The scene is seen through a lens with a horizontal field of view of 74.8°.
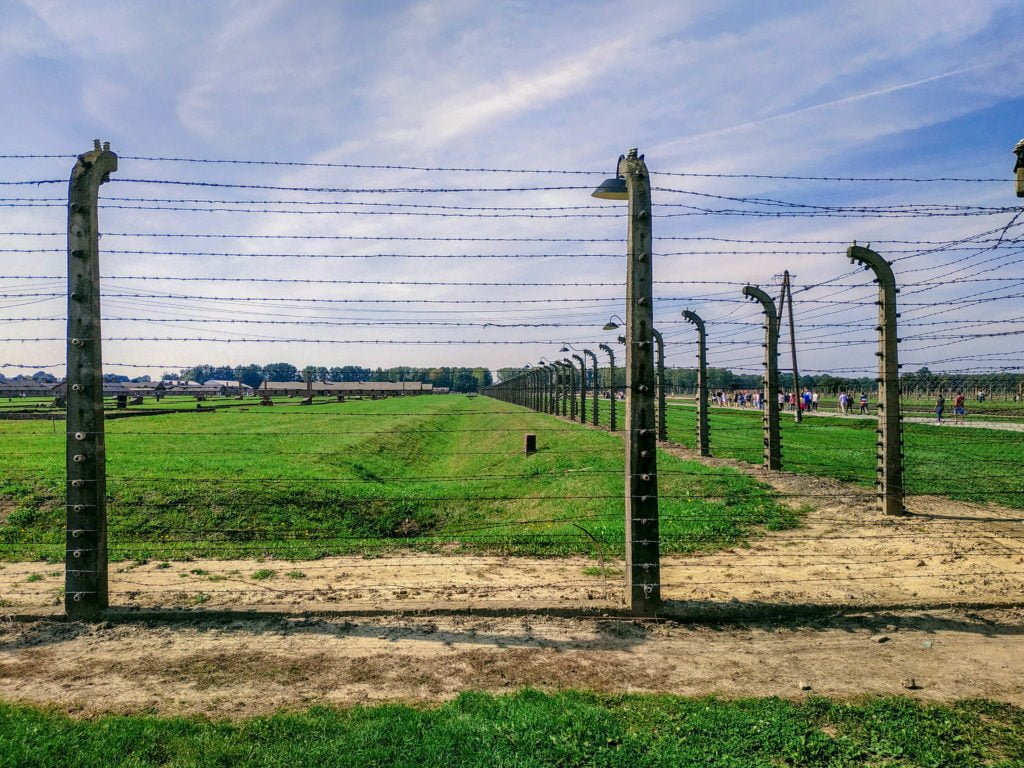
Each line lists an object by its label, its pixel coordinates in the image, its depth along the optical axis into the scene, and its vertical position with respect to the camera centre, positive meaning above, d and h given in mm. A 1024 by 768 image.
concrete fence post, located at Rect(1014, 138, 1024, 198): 6168 +2048
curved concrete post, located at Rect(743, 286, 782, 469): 13430 +178
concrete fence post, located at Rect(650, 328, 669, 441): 18094 +82
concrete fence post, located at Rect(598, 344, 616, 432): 24062 -538
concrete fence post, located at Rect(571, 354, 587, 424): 27578 +580
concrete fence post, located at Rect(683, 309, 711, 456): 15655 -20
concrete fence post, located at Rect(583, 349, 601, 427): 26414 +1079
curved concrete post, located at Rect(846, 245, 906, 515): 9898 -120
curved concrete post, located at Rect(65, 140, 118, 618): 6121 -136
